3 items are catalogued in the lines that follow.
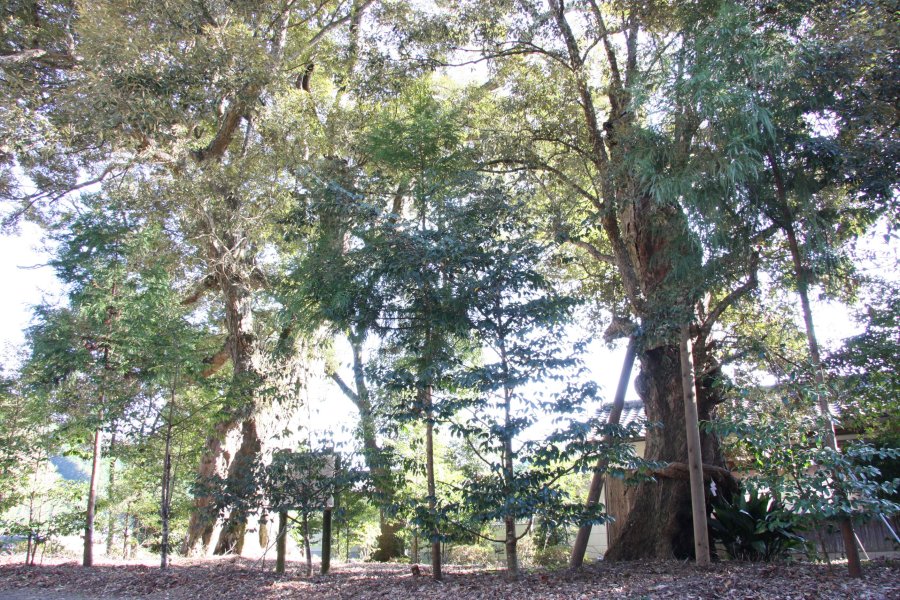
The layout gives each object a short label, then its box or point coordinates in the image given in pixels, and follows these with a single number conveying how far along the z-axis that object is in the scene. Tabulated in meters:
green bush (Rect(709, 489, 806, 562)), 6.95
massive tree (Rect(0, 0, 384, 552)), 8.63
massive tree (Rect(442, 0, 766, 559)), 6.52
